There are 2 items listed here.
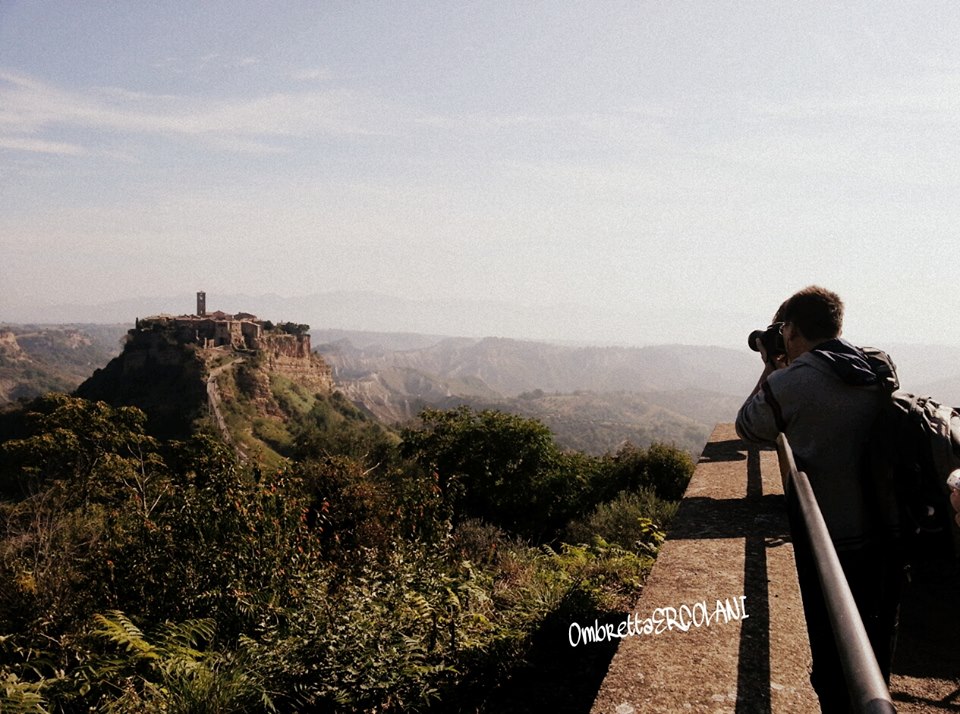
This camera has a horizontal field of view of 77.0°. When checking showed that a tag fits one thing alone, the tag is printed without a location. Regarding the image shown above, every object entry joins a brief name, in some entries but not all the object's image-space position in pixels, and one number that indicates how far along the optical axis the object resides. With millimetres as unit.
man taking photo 2283
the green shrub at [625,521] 8367
